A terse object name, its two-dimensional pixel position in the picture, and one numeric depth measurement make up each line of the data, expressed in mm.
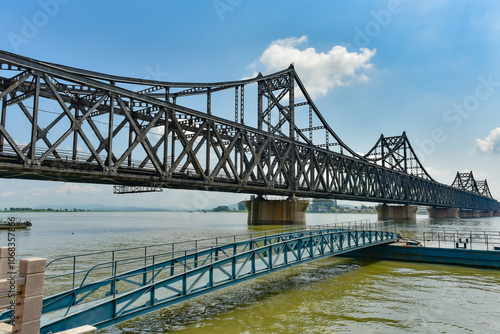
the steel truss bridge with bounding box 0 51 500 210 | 27531
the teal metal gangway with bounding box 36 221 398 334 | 10477
